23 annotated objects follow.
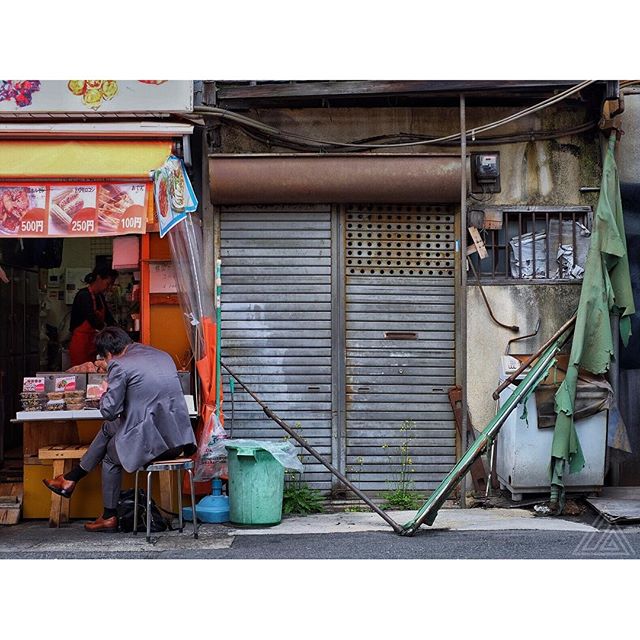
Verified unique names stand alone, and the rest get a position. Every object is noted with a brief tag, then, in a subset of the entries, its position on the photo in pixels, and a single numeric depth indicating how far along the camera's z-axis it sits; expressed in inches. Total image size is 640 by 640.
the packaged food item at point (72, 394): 348.5
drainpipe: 353.4
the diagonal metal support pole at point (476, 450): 307.0
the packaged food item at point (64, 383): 349.7
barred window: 381.4
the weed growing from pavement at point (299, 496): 363.9
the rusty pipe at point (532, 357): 347.7
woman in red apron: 400.5
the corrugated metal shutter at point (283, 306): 378.6
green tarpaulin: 343.6
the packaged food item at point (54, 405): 346.0
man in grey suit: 310.0
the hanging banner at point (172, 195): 339.0
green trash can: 331.0
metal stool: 307.9
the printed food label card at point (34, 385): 348.2
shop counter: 352.2
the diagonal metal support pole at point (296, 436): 315.5
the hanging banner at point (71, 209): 341.1
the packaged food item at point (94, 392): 351.9
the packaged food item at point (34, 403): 345.7
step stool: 342.3
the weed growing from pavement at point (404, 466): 378.6
